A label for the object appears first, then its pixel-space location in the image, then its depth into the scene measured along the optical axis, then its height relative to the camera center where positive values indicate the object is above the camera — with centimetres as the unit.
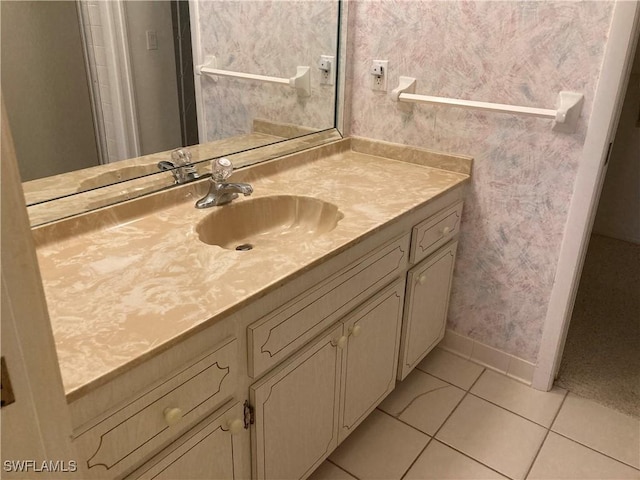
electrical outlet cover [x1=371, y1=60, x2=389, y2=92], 200 -22
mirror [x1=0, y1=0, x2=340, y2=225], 123 -21
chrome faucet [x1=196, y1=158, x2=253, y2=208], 155 -48
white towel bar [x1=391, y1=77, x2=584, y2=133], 164 -27
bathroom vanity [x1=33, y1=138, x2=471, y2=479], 92 -61
